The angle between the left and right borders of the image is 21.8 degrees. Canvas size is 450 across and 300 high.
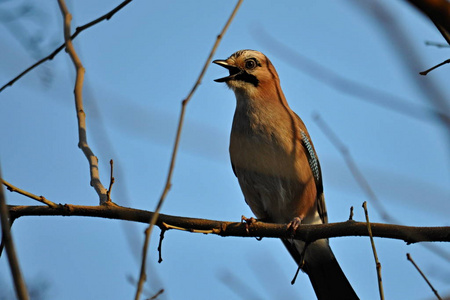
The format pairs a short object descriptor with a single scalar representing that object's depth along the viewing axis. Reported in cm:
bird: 1467
